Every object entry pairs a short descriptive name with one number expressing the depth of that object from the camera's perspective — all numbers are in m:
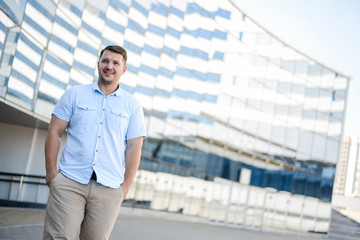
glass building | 10.38
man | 3.23
